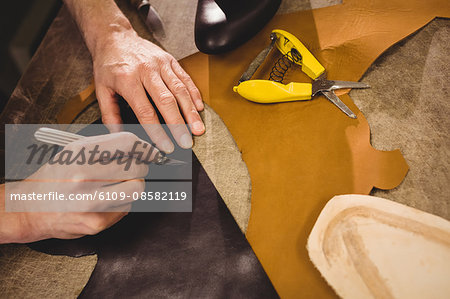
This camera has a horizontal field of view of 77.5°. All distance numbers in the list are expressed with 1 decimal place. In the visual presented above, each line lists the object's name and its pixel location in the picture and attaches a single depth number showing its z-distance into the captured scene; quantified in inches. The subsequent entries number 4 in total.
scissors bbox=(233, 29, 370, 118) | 28.4
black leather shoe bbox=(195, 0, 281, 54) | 32.3
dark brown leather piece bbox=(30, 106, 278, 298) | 23.2
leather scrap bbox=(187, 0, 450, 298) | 23.9
